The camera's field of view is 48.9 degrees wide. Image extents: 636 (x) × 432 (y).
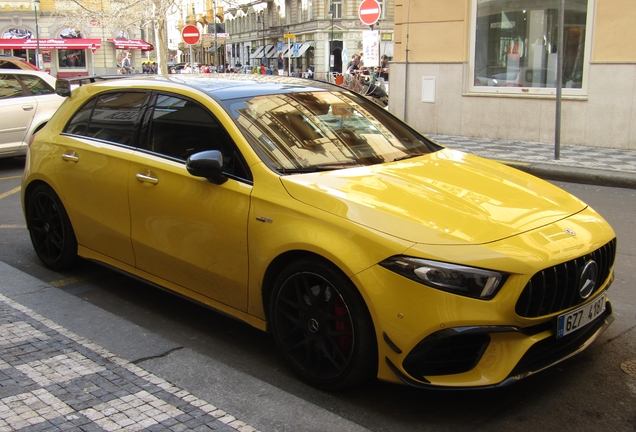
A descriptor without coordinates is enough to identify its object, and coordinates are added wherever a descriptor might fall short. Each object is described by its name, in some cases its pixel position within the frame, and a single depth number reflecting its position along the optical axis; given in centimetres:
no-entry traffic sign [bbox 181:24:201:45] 2153
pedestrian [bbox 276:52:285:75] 4728
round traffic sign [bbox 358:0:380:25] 1608
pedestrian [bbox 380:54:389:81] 3210
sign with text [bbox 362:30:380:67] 2033
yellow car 311
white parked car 1123
